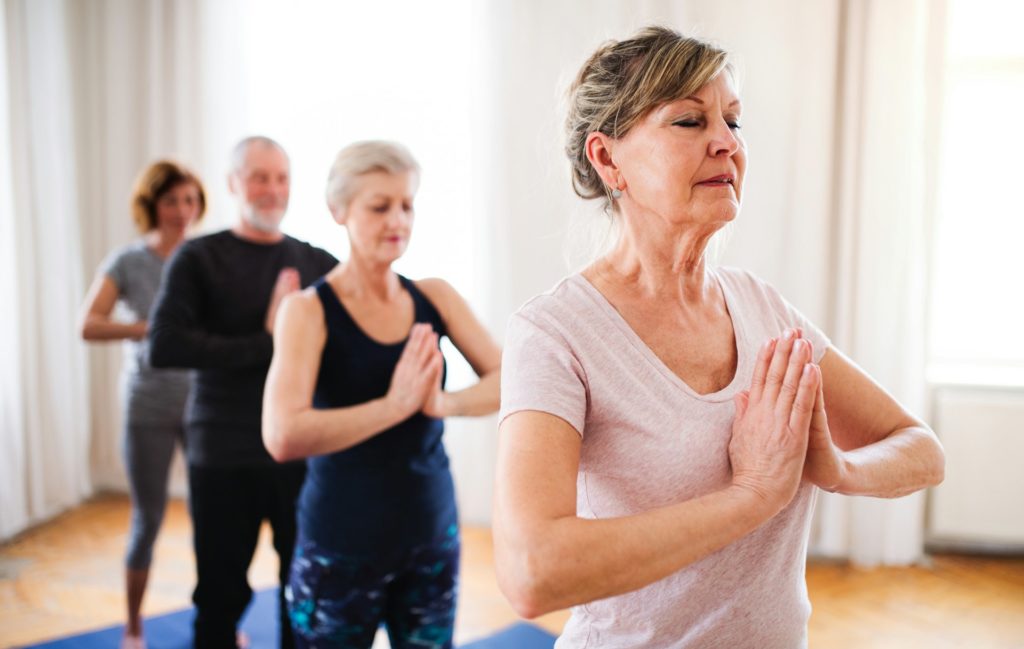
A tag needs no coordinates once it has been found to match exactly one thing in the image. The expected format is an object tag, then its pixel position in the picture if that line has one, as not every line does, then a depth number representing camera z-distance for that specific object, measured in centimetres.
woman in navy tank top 172
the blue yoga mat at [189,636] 304
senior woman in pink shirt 91
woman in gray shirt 293
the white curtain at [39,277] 428
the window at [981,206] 405
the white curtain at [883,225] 363
